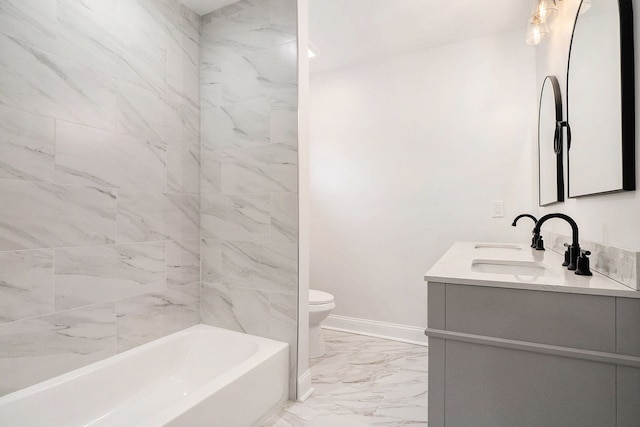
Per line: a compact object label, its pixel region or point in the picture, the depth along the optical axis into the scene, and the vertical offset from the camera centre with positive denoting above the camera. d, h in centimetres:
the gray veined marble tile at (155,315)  175 -56
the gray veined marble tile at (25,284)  133 -28
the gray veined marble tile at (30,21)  134 +83
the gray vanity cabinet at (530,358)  98 -45
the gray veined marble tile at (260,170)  191 +30
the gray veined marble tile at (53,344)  134 -57
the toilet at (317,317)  238 -71
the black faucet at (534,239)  191 -11
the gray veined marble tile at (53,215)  134 +1
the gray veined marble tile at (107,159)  151 +30
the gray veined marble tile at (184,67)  202 +96
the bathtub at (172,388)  131 -79
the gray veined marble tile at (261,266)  191 -28
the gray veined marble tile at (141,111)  175 +60
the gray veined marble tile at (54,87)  134 +59
